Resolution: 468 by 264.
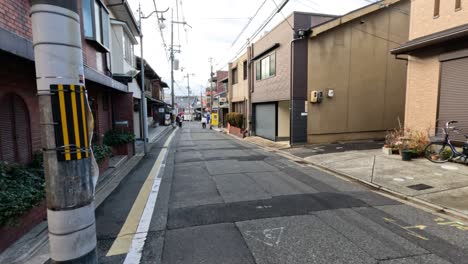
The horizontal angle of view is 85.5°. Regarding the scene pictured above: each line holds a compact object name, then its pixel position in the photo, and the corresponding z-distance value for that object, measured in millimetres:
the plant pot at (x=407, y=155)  8615
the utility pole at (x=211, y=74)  39250
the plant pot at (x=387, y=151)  9845
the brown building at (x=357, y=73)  13328
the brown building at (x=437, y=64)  7800
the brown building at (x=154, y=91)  22888
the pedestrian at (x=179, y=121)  35778
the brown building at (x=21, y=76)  4062
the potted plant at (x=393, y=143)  9567
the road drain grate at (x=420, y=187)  5923
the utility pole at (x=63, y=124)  2105
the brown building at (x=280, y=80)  13219
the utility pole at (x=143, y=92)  12147
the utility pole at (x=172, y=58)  32656
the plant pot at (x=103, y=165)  7404
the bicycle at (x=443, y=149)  7696
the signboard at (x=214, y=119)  38300
